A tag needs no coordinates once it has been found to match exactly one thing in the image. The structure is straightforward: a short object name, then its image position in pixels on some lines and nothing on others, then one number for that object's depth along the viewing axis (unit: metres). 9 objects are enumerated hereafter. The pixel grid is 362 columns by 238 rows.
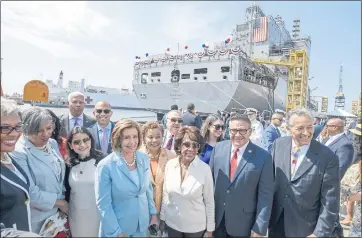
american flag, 37.16
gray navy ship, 22.22
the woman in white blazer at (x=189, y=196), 2.59
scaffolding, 24.97
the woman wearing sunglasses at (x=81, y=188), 2.49
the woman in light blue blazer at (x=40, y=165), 2.35
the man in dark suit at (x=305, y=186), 2.41
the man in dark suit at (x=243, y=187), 2.52
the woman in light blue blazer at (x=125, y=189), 2.30
